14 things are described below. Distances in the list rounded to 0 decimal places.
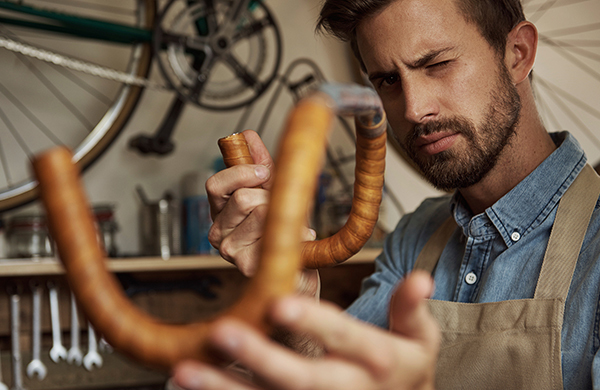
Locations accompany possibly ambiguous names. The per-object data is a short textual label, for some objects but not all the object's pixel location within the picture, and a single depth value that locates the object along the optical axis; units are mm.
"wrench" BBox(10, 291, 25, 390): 1306
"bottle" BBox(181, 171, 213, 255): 1411
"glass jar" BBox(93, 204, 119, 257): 1349
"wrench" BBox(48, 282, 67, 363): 1355
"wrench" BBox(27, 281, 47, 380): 1332
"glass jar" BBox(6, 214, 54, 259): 1286
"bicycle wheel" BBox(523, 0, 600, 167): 1959
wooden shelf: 1139
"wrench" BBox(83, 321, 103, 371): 1395
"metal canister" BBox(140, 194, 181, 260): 1379
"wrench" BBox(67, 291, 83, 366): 1365
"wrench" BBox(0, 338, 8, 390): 1293
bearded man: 691
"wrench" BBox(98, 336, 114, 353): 1419
